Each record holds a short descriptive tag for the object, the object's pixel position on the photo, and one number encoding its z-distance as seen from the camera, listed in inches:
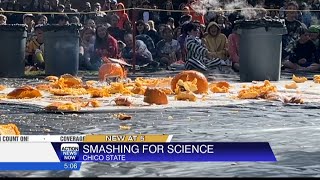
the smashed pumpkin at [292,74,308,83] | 472.3
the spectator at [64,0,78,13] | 701.9
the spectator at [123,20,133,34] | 668.1
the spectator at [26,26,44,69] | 627.8
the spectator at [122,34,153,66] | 650.7
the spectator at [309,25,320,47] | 653.4
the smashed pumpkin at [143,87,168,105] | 333.4
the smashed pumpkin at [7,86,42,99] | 365.9
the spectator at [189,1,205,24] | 669.3
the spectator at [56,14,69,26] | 665.6
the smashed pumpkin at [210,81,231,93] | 398.6
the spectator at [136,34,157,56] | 664.4
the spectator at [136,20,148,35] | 668.7
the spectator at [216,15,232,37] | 644.9
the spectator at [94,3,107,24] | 684.7
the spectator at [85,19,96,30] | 653.8
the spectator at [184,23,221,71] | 563.9
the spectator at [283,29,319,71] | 639.8
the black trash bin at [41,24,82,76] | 570.3
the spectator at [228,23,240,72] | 593.5
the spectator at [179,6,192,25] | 651.5
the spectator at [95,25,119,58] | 625.6
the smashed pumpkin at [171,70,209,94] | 382.0
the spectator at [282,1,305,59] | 646.5
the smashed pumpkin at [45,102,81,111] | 310.5
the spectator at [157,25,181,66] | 658.2
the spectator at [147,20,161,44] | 671.8
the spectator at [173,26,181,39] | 666.2
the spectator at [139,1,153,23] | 702.5
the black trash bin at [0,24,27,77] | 571.5
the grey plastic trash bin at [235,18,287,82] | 507.5
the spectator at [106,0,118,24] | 688.8
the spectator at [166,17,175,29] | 686.5
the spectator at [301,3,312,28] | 675.4
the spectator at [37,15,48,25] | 656.4
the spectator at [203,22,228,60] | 608.1
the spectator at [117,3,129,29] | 681.6
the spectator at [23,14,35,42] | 651.8
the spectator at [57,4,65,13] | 681.0
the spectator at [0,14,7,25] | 610.8
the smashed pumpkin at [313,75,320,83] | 468.6
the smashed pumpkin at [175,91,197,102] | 352.5
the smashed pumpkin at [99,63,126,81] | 469.7
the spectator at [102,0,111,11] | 710.3
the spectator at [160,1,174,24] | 703.1
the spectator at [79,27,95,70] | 636.1
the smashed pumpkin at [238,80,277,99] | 361.1
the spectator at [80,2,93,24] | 688.8
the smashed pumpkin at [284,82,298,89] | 424.8
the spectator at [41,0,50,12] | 700.0
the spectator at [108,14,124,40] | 666.8
